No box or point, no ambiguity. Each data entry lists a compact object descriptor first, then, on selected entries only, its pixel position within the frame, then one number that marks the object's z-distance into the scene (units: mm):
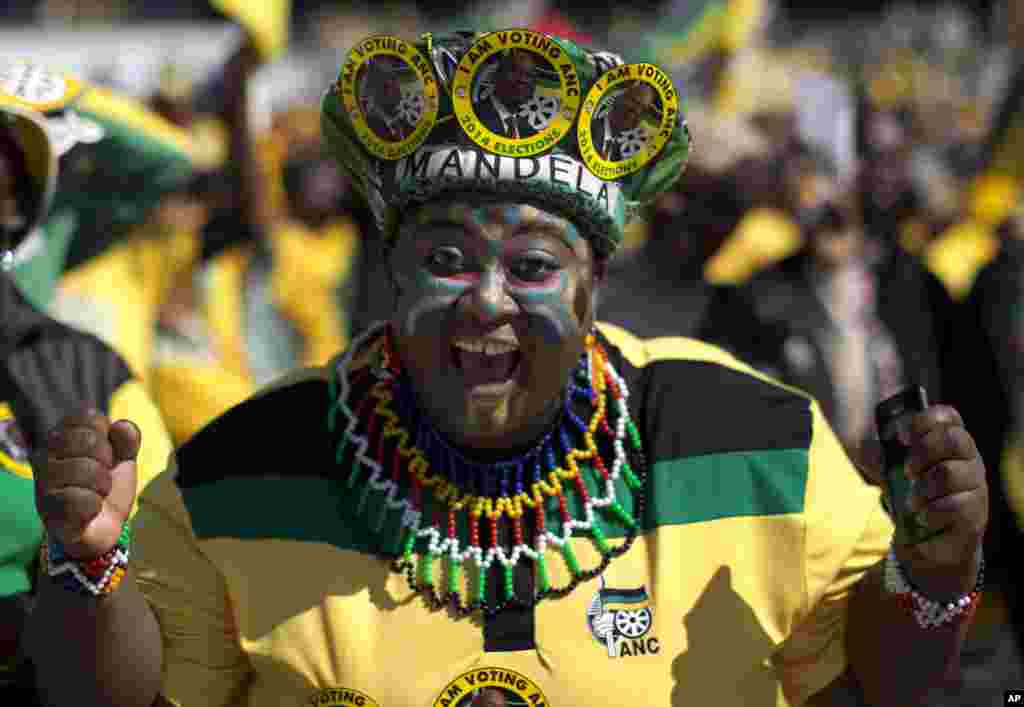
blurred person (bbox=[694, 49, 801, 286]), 4773
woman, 2422
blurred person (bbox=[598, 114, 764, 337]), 4281
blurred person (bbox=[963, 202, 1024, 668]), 4230
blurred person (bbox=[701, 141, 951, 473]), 4402
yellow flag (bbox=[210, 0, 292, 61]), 5223
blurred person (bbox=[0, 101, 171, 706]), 3053
